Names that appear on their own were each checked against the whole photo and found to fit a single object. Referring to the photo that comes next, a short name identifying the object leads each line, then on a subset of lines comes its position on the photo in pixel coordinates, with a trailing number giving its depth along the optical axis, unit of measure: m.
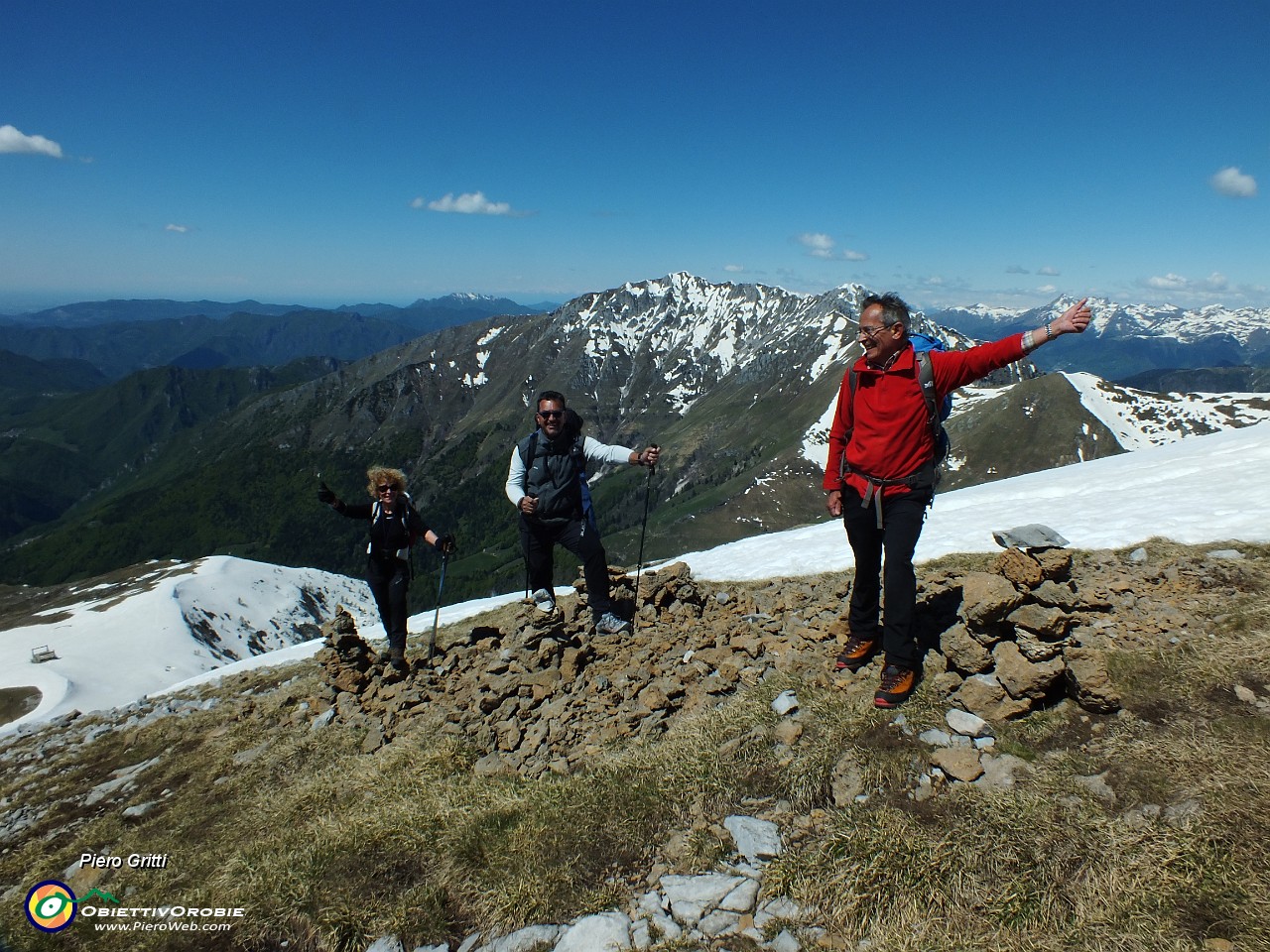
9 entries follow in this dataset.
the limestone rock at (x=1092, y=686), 5.78
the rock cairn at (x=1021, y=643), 6.03
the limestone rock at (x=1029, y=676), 6.01
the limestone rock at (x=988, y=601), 6.81
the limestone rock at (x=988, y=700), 6.06
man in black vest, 10.11
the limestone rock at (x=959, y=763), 5.39
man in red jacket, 6.57
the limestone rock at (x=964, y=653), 6.59
